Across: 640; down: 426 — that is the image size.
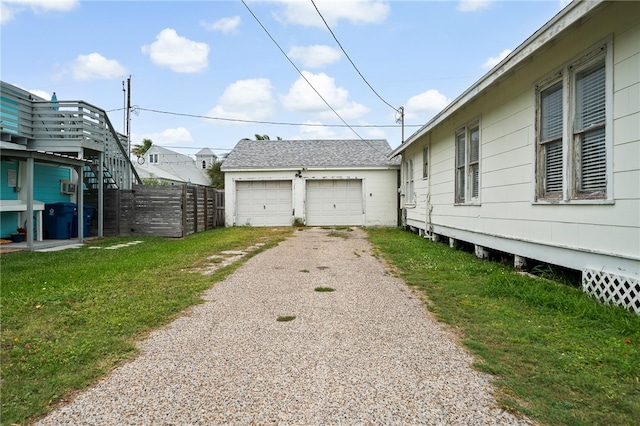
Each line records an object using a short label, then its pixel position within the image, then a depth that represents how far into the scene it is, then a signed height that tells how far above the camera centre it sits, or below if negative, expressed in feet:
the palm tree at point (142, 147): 143.54 +20.94
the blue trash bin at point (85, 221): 39.42 -1.83
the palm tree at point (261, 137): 131.75 +23.45
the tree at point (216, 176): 125.18 +9.45
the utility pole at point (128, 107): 88.57 +22.20
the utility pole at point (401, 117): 79.71 +18.65
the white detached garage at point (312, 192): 57.93 +2.26
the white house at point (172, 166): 94.73 +11.22
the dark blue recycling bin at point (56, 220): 36.68 -1.58
